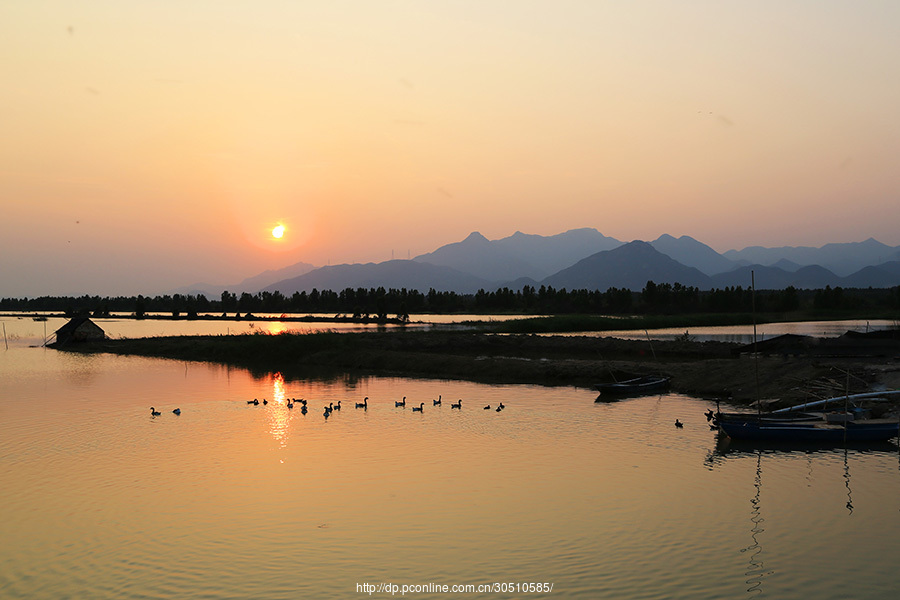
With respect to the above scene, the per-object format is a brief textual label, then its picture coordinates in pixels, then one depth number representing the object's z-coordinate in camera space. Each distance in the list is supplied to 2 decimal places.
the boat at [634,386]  40.72
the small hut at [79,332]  81.69
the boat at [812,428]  27.22
